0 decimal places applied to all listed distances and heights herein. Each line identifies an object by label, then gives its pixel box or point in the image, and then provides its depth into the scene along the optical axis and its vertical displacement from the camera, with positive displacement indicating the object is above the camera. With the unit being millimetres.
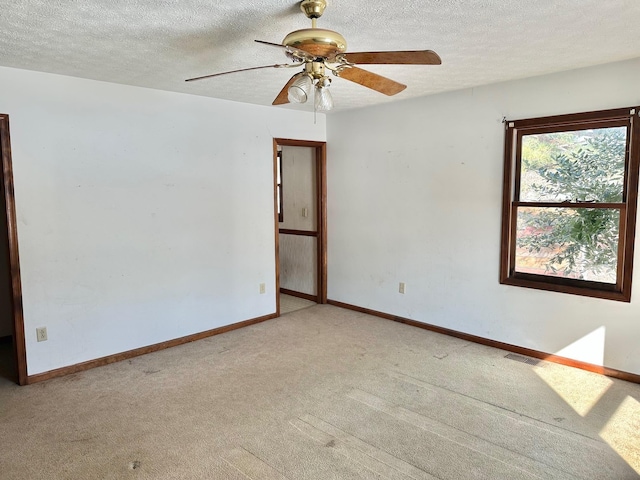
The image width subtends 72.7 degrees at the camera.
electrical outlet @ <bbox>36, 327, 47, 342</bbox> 3234 -979
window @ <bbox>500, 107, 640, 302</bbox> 3119 -20
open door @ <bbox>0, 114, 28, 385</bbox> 3014 -361
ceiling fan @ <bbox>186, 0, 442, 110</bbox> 1884 +656
